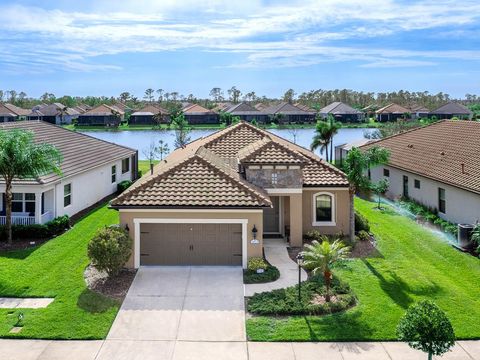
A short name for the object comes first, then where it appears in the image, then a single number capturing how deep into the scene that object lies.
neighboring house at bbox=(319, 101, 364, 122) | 109.69
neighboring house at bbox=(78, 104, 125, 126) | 102.25
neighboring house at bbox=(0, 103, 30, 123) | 101.88
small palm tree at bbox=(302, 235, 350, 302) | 13.31
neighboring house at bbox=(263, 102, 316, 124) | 106.79
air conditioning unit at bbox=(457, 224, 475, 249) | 18.65
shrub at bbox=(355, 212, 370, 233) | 20.75
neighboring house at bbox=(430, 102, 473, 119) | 110.94
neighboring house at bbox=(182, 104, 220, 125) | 109.21
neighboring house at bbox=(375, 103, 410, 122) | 115.88
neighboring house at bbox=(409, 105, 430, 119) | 119.53
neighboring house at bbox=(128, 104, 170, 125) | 104.88
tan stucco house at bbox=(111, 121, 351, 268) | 16.42
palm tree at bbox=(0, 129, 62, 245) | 18.77
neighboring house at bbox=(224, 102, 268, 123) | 108.38
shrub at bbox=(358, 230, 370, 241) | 19.94
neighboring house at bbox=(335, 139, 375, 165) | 40.03
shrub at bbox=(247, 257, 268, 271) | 15.91
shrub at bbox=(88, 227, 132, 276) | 14.79
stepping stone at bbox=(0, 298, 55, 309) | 13.32
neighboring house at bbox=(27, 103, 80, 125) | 112.81
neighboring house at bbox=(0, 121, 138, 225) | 21.05
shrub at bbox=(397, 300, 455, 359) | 9.41
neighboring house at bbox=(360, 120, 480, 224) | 20.42
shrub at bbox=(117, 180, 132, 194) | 31.14
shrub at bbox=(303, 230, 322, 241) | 19.92
